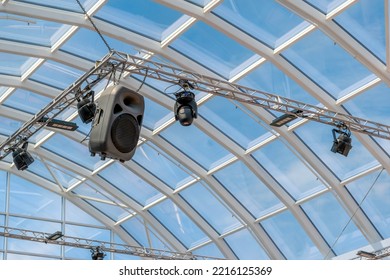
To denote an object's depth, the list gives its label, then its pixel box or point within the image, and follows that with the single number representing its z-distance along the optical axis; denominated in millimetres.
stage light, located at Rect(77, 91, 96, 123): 12523
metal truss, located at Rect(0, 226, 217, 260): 20684
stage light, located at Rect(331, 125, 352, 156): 14281
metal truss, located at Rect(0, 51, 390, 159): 12047
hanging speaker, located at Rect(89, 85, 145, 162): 8305
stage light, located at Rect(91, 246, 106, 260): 22266
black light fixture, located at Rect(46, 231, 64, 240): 21438
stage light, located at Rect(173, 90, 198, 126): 12156
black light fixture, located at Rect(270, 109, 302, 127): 14328
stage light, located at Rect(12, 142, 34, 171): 15008
